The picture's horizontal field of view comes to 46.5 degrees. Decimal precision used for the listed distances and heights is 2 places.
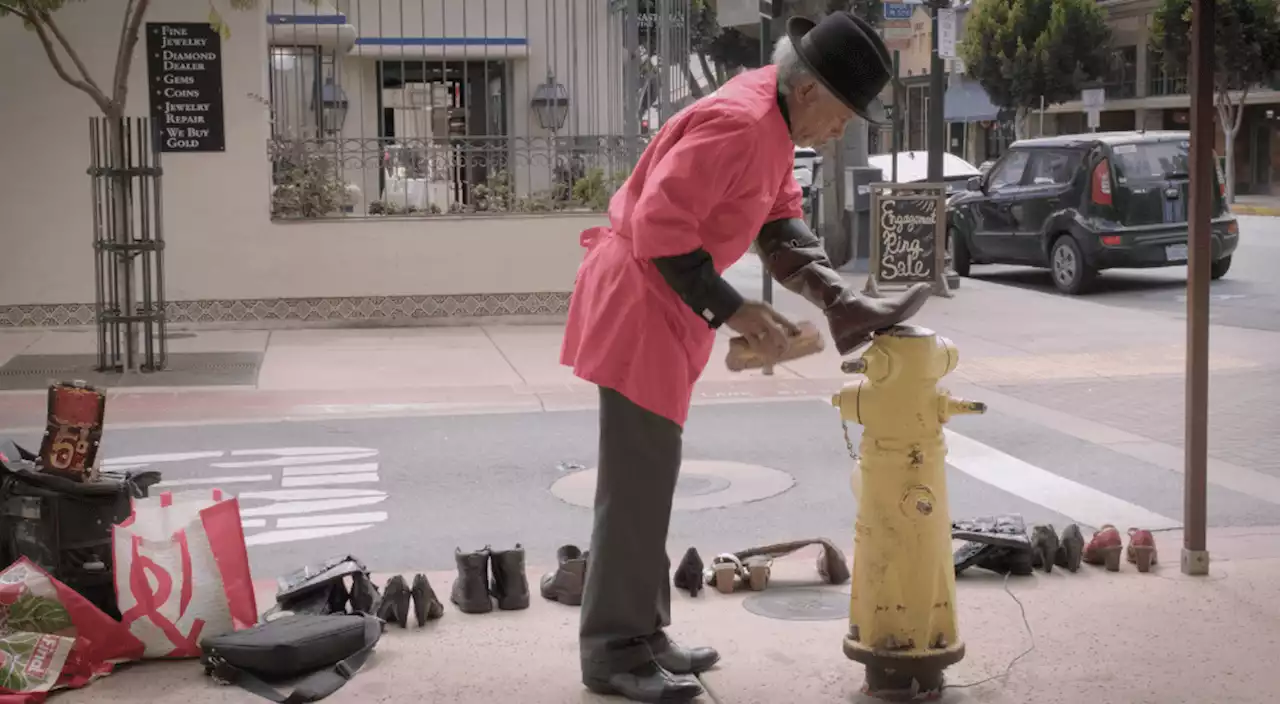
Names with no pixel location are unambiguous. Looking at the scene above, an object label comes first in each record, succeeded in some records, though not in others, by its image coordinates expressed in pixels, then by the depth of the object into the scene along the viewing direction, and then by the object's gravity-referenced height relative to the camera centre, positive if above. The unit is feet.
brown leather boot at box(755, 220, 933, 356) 12.95 -0.81
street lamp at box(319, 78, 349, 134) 46.09 +3.31
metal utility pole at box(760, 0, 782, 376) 32.99 +3.90
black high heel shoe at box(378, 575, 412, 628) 15.61 -4.18
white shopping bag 14.25 -3.52
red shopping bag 13.39 -3.99
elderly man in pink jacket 12.34 -0.84
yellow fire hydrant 12.93 -2.74
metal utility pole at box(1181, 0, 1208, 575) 16.34 -0.73
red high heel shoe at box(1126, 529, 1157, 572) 17.48 -4.15
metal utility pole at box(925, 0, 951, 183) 53.06 +3.08
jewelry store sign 40.70 +3.35
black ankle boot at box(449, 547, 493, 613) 16.20 -4.16
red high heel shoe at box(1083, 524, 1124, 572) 17.56 -4.16
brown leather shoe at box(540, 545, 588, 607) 16.47 -4.22
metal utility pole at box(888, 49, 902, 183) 55.31 +2.38
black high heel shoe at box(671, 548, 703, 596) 16.97 -4.26
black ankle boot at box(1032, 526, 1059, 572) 17.54 -4.13
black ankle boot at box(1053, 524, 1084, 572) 17.58 -4.17
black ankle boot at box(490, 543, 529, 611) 16.29 -4.14
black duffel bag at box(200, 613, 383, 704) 13.82 -4.24
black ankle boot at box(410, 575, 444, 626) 15.75 -4.22
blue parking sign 55.06 +6.94
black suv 51.21 -0.37
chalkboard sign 48.29 -1.22
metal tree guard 32.24 -0.80
